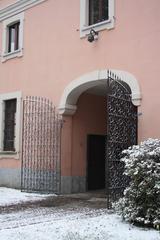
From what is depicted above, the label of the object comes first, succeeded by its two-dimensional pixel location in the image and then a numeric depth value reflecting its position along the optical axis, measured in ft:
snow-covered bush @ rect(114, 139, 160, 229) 26.13
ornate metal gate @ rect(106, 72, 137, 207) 33.06
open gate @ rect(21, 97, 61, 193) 45.32
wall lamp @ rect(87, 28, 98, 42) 40.96
